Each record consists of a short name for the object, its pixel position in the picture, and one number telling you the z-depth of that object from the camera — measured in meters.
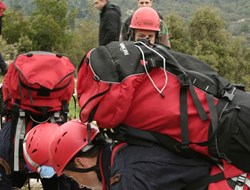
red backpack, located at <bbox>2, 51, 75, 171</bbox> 3.91
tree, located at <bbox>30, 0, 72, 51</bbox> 46.84
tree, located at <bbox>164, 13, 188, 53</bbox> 41.08
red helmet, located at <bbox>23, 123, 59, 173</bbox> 3.54
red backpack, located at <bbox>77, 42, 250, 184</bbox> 2.39
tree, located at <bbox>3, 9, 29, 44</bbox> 45.47
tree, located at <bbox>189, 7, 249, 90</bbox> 40.12
